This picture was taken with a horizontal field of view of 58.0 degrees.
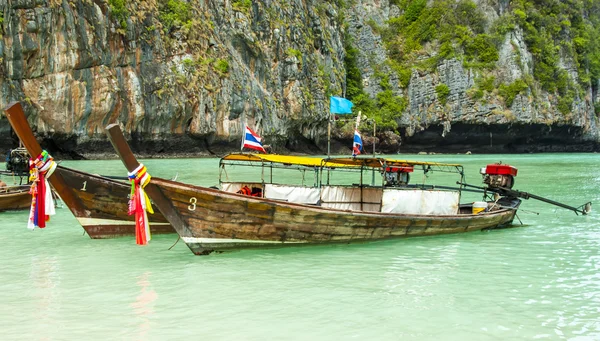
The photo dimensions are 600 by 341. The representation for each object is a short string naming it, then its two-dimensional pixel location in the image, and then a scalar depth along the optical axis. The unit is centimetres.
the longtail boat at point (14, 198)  1628
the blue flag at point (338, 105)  1360
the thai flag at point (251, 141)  1230
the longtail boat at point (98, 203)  1155
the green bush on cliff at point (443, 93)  7025
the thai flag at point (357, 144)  1297
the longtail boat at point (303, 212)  973
